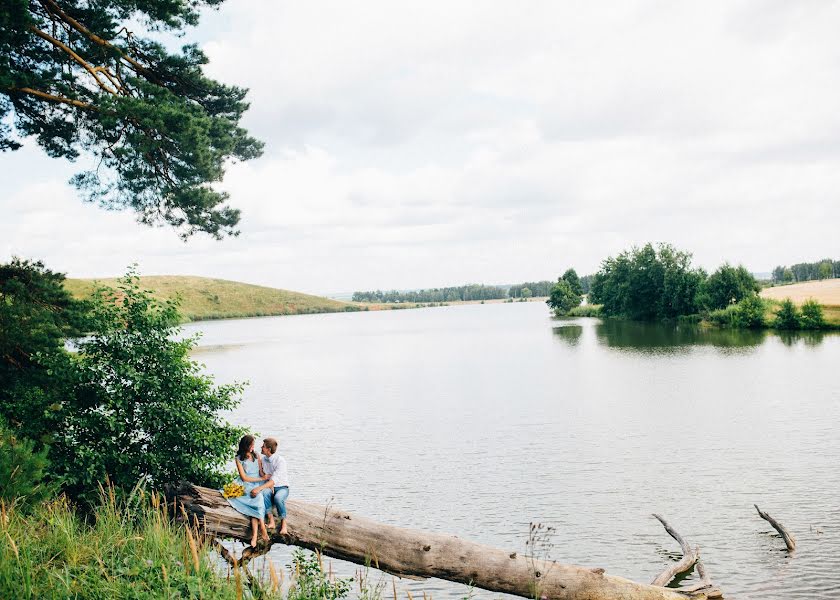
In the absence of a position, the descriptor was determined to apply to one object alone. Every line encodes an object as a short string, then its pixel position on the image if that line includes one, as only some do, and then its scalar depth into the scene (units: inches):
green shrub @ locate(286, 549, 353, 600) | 346.6
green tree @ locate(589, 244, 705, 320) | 3961.6
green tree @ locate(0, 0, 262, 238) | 561.0
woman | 430.6
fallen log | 410.6
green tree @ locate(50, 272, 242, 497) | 509.0
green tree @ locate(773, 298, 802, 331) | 2906.0
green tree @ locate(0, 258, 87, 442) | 510.9
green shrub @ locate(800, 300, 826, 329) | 2844.5
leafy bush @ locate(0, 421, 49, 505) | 364.5
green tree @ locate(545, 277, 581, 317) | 5792.3
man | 436.5
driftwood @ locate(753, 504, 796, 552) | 560.1
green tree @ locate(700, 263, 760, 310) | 3467.0
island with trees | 2965.1
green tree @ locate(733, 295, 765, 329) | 3137.3
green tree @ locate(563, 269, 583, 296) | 6058.1
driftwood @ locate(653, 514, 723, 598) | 437.7
